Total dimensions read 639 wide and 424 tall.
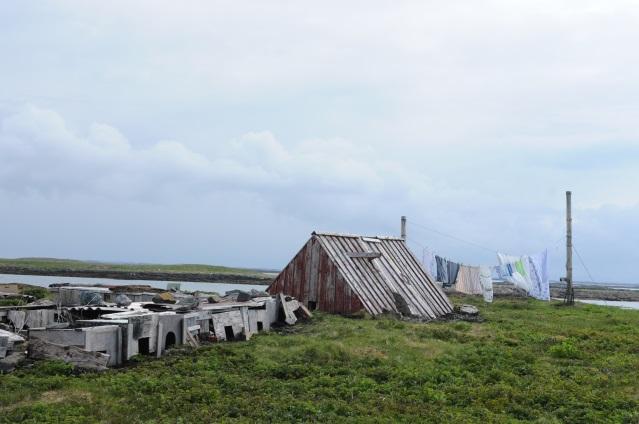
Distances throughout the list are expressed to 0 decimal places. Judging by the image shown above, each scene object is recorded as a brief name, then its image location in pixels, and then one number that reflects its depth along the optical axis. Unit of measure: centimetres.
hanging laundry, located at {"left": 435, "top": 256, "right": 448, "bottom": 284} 3950
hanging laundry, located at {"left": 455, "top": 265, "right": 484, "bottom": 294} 4022
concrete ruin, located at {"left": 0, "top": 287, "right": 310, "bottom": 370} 1403
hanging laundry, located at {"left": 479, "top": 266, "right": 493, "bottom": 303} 3840
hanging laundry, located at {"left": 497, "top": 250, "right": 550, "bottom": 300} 3844
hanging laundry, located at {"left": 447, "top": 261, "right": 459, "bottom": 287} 3991
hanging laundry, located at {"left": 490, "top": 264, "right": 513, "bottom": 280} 3816
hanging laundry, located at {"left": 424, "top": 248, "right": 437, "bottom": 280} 3912
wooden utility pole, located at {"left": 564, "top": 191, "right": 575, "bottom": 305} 3716
